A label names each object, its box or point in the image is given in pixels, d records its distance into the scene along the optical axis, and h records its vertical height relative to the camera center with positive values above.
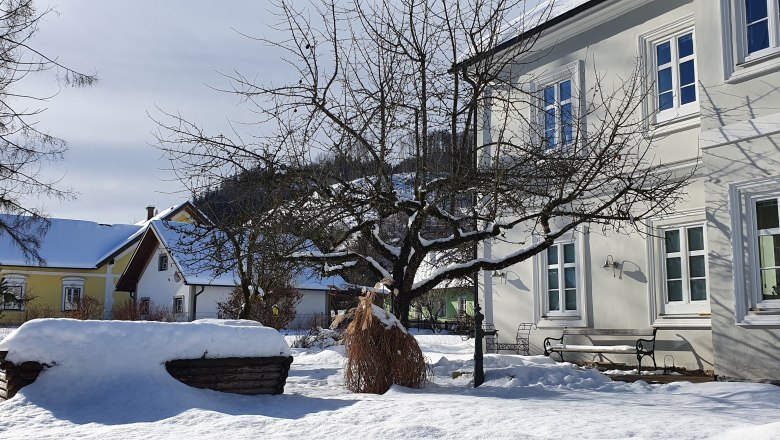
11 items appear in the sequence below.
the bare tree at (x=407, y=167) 10.18 +1.87
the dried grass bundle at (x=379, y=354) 9.41 -0.65
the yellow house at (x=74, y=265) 40.22 +2.12
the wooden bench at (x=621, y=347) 12.43 -0.75
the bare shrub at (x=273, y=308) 23.20 -0.17
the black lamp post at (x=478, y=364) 10.10 -0.82
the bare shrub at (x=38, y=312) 32.31 -0.38
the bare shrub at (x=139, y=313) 29.14 -0.38
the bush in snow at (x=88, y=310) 26.44 -0.26
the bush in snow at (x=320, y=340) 22.55 -1.12
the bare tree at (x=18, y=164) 13.29 +2.65
